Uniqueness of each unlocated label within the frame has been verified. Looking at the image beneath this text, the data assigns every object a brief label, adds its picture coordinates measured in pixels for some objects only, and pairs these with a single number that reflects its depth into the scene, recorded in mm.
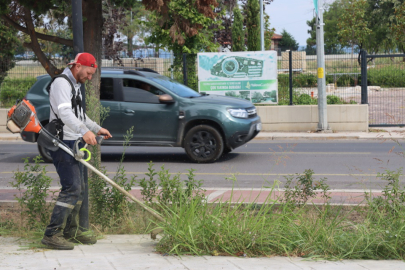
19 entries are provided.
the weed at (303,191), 6008
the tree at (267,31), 44409
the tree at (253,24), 29761
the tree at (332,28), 78250
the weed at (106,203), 5934
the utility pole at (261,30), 29675
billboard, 17672
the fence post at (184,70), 18000
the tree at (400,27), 44281
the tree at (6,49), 18083
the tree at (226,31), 46844
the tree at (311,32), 92725
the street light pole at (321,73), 16344
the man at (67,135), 4879
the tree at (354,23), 51469
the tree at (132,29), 45466
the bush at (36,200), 5737
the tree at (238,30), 35250
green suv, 11156
